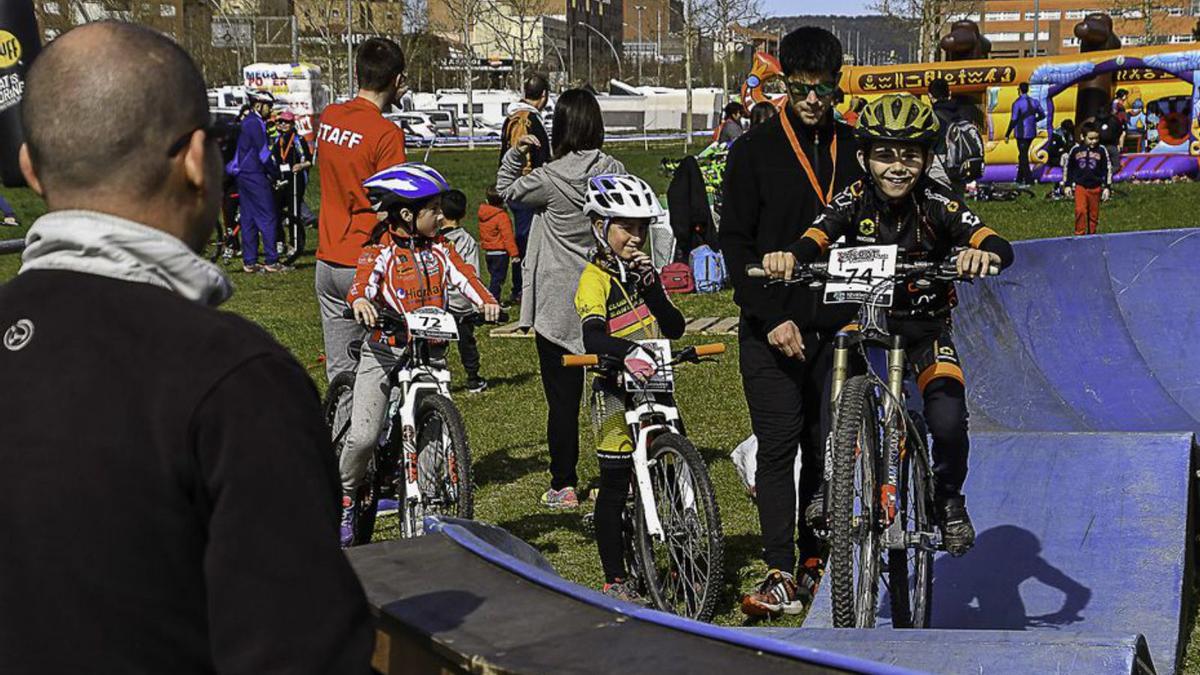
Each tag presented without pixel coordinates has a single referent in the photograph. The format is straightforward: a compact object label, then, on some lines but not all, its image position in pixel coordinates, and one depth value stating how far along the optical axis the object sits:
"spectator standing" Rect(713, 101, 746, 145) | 16.52
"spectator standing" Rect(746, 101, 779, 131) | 12.93
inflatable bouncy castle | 31.12
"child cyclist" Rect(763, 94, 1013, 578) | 5.33
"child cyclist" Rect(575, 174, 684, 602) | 6.07
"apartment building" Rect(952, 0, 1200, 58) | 120.90
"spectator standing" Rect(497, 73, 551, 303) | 10.67
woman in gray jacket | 7.64
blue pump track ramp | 2.83
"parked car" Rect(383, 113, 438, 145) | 62.25
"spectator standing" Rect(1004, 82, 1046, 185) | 30.48
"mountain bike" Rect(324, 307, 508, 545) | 6.43
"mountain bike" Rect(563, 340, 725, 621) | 5.84
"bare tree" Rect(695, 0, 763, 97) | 65.06
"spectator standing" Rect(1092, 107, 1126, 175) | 28.69
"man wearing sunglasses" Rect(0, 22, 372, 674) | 1.86
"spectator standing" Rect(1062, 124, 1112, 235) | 19.95
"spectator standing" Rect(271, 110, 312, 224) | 20.16
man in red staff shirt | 7.22
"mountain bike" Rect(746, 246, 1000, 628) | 5.12
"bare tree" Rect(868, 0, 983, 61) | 58.22
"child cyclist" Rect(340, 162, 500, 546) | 6.55
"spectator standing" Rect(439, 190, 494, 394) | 10.29
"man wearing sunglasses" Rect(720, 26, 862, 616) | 6.15
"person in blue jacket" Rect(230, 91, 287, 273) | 18.64
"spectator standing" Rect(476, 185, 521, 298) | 14.72
